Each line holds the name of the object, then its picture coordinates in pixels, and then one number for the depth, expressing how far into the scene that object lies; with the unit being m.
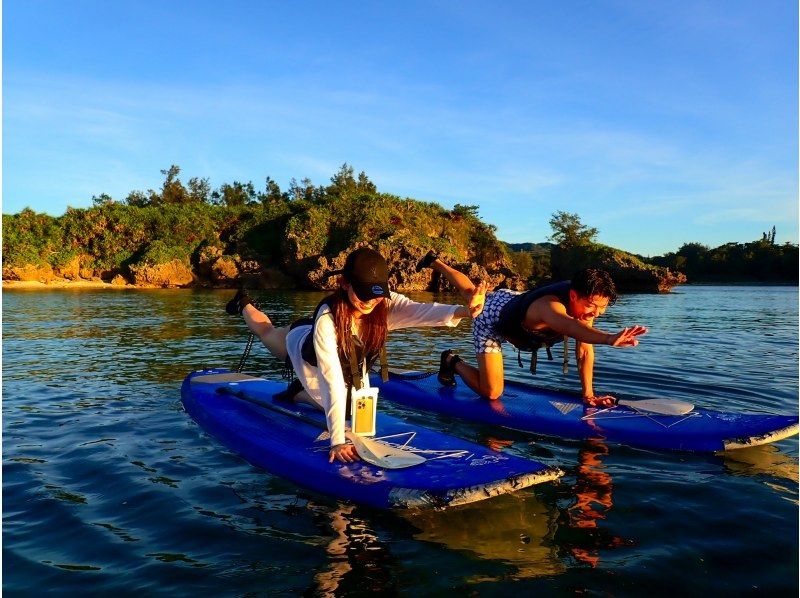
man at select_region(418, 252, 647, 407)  5.86
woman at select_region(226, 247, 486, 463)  4.70
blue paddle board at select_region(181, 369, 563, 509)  4.34
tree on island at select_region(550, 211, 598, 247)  67.25
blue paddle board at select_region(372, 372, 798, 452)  5.89
